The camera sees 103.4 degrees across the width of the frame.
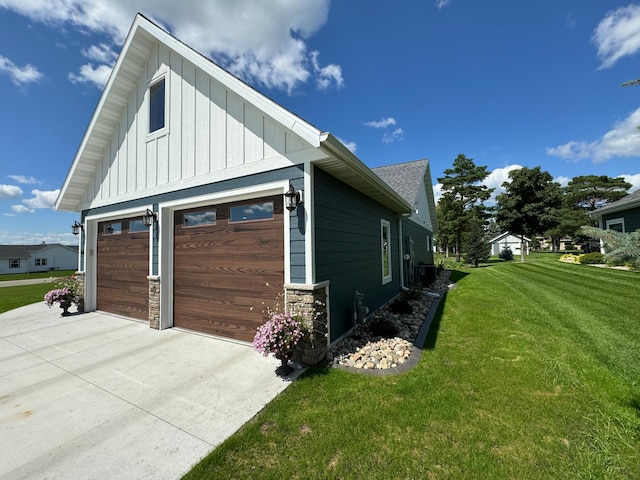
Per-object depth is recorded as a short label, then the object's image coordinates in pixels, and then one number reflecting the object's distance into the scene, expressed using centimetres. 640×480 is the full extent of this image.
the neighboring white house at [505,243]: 3978
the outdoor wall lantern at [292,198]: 395
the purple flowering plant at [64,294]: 722
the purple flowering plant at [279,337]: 345
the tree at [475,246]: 2113
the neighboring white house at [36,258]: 4109
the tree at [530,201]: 2589
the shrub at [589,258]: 1522
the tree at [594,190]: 3181
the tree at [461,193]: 2675
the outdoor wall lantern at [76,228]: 801
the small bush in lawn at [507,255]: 2798
